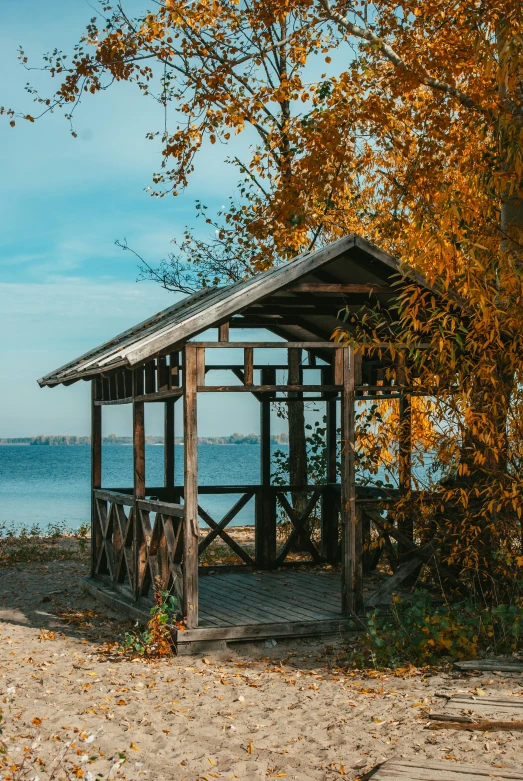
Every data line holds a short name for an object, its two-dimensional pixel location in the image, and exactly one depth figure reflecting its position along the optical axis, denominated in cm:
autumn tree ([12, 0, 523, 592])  805
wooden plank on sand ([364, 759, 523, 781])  509
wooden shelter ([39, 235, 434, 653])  830
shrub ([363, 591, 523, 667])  775
